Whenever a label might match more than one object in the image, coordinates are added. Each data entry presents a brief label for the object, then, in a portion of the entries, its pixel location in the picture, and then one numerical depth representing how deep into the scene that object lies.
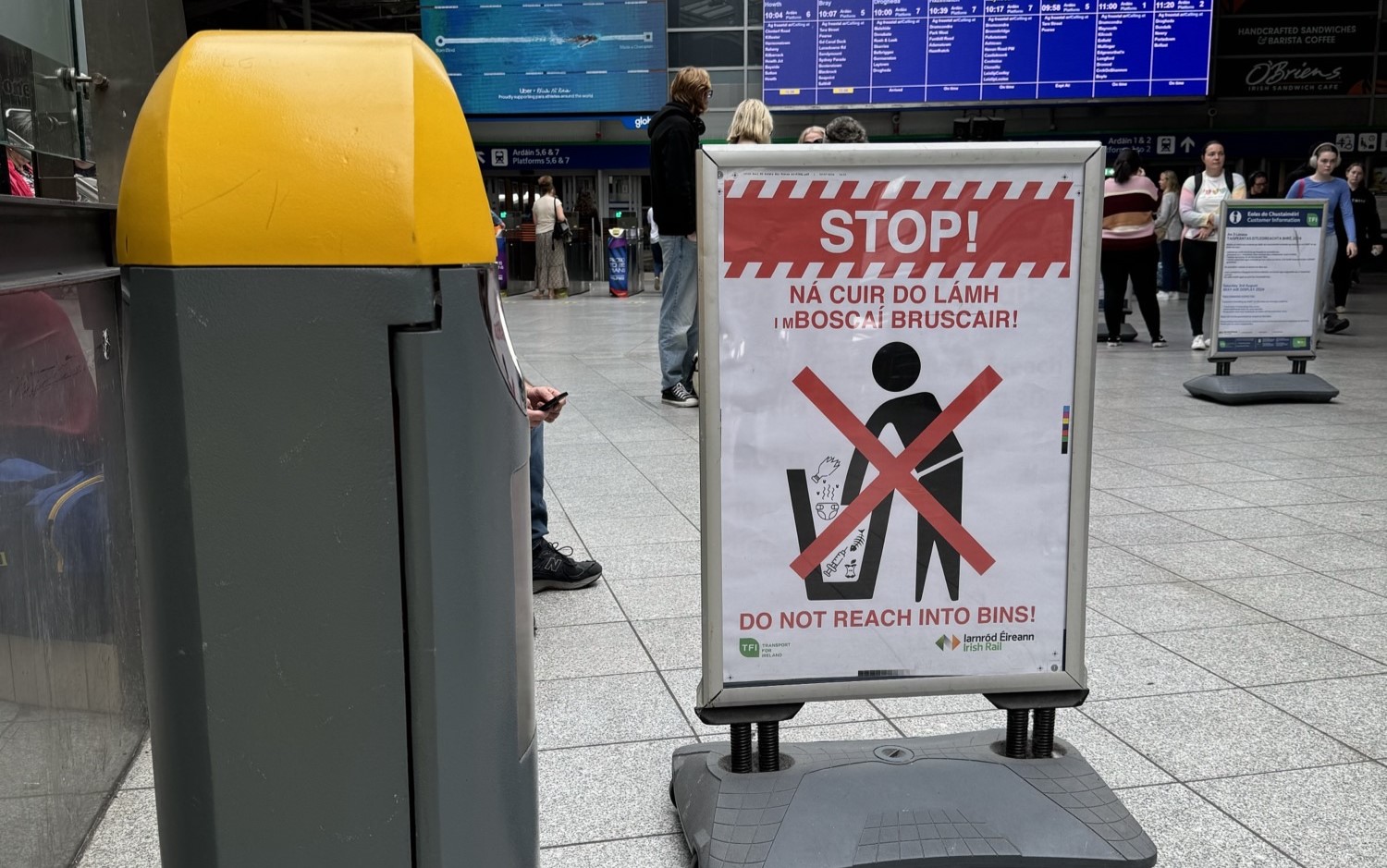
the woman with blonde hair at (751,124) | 7.43
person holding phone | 4.21
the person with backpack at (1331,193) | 11.59
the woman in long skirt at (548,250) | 20.64
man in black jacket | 7.88
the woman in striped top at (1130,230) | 11.55
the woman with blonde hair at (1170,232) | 16.52
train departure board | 20.69
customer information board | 8.98
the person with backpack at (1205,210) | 11.10
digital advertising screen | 21.75
